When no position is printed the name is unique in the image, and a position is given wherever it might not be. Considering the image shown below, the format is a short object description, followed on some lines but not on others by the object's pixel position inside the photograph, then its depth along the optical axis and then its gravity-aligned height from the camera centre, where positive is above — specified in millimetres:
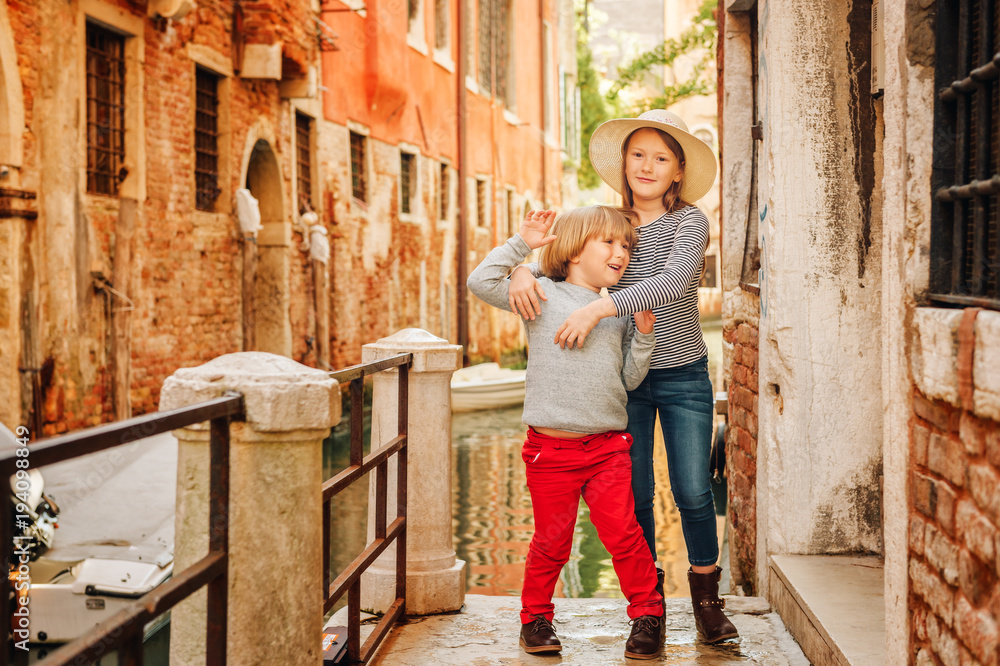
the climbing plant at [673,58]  15695 +4504
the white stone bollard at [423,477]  3434 -579
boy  2799 -240
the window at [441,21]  17094 +5195
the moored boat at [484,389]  13594 -1018
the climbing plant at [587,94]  31078 +7215
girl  2938 -68
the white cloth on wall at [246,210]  9914 +1088
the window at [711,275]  35812 +1537
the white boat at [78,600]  4879 -1417
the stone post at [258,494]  1865 -346
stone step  2568 -843
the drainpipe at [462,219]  17469 +1795
